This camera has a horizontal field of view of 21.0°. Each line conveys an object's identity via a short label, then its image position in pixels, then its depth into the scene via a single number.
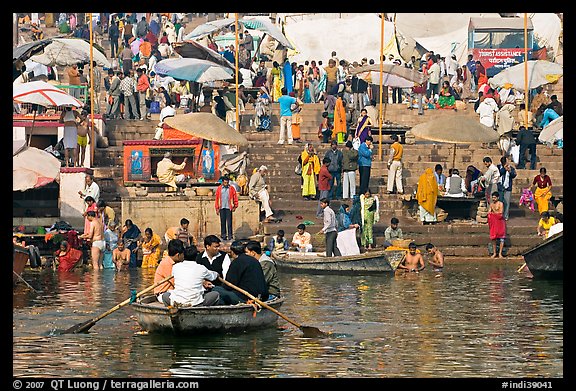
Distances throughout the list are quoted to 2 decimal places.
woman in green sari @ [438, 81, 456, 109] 36.88
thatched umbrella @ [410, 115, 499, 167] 30.23
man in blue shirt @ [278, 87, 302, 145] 33.56
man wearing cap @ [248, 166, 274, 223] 29.75
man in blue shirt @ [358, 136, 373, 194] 30.75
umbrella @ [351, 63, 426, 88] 35.00
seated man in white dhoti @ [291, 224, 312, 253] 27.47
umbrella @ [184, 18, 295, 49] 35.41
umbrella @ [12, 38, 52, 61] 30.91
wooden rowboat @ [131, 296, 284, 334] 18.56
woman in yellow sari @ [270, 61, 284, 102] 37.34
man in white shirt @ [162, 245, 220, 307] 18.45
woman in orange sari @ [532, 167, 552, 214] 30.22
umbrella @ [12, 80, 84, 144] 29.53
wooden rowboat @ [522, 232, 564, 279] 25.52
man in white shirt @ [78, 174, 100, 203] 29.59
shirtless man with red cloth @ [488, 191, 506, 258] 28.66
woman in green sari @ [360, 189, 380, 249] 28.62
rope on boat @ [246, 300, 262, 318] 19.09
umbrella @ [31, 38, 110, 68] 32.88
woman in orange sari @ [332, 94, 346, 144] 33.50
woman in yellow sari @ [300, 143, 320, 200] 30.56
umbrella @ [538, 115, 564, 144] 30.09
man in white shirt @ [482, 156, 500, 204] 29.95
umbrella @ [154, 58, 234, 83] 32.62
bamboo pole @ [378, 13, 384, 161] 32.78
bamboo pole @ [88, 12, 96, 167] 31.75
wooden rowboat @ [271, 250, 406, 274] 26.39
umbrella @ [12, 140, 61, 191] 27.70
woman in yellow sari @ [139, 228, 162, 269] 27.86
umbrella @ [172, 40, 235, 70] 34.41
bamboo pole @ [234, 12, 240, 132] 32.34
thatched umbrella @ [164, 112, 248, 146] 29.17
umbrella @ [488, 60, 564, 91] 34.44
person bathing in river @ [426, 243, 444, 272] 27.62
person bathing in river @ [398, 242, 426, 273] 26.97
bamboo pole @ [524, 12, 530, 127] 33.84
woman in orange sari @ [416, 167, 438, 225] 29.28
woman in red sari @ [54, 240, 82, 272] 27.39
